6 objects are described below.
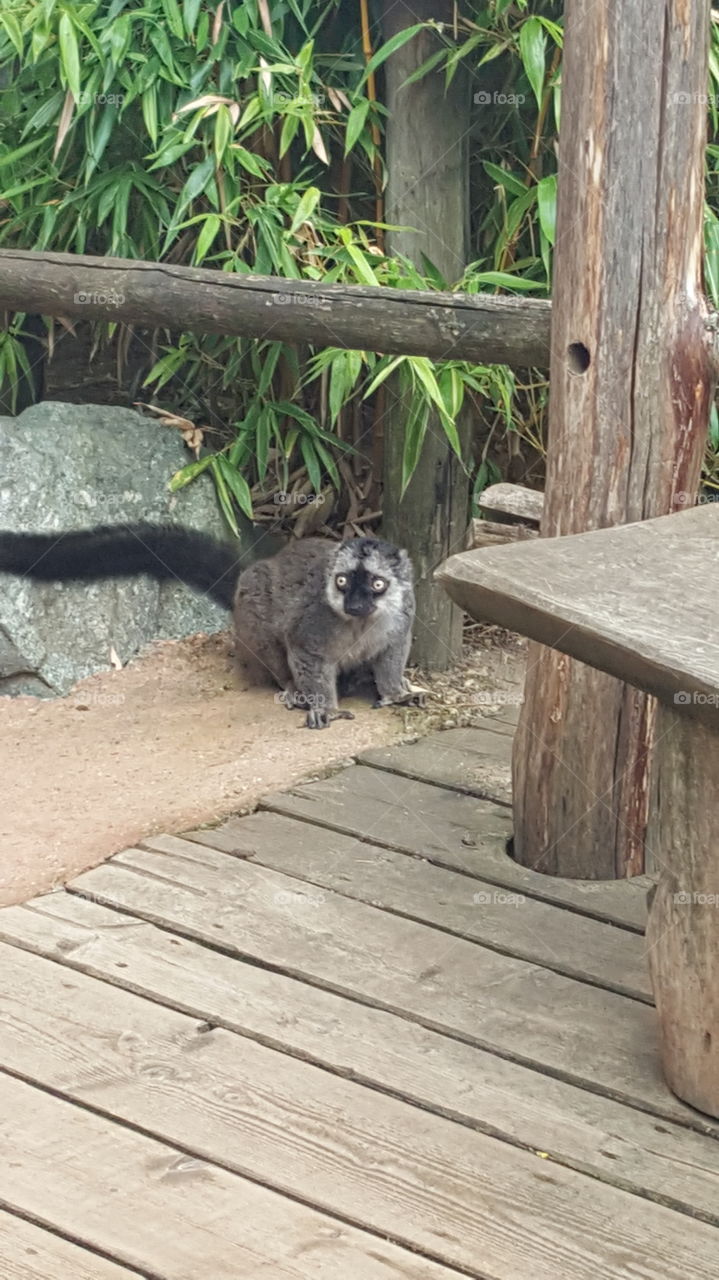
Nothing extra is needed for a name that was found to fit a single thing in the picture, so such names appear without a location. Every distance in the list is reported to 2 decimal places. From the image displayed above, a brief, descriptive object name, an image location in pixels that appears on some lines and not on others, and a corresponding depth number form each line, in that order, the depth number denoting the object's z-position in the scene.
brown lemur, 4.78
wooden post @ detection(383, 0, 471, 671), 4.73
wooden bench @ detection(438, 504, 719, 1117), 2.27
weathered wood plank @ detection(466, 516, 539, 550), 3.72
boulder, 5.00
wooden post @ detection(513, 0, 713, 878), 3.18
